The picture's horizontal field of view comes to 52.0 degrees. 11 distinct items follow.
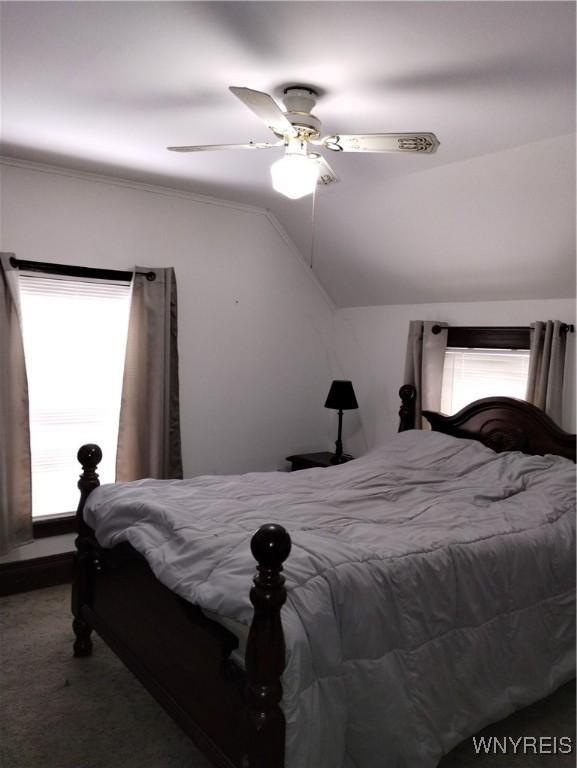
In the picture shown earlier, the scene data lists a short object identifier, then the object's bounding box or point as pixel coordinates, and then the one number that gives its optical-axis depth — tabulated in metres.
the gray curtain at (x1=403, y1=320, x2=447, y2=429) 3.82
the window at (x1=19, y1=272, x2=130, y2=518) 3.42
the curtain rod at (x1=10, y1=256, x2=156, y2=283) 3.30
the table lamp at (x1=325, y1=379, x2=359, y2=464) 4.15
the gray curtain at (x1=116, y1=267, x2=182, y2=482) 3.67
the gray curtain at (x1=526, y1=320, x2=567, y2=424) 3.11
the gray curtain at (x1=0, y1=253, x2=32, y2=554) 3.20
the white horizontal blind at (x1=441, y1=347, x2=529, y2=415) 3.48
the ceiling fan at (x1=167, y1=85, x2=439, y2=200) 1.96
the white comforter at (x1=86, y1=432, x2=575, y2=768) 1.66
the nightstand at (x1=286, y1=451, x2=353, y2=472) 4.21
